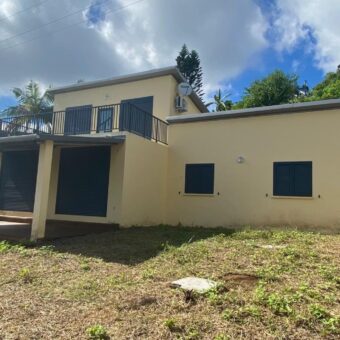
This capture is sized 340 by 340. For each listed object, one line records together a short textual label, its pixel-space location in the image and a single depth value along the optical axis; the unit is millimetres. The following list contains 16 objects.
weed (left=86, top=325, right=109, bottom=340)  3777
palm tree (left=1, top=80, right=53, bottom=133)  27078
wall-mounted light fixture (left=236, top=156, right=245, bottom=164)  12101
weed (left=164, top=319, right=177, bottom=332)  3871
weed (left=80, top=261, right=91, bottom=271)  6566
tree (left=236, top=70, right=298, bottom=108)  28014
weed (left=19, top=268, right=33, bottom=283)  5859
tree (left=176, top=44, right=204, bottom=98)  32969
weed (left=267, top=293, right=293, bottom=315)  4043
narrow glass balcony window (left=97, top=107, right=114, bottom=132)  13641
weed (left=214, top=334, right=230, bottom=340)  3600
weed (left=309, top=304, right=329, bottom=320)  3898
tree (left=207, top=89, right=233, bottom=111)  32856
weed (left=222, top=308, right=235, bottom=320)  4009
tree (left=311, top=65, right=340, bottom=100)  25009
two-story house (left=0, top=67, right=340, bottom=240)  10812
